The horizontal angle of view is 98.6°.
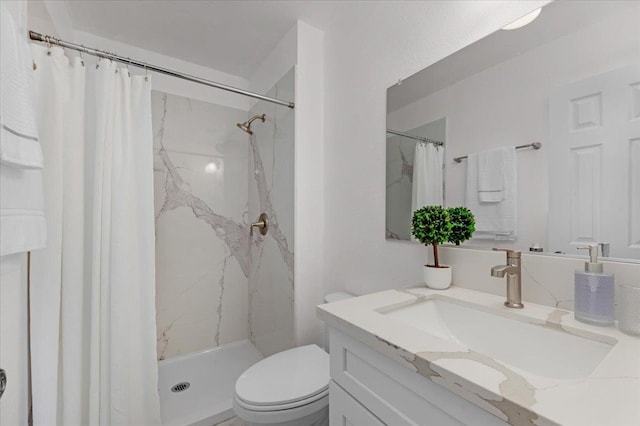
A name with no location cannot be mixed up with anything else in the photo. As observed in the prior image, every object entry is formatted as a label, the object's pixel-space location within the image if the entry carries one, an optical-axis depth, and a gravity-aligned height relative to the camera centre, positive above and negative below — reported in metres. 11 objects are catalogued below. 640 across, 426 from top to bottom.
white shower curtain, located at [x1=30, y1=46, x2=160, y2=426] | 1.07 -0.17
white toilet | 1.01 -0.69
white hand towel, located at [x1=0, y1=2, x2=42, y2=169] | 0.72 +0.30
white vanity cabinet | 0.47 -0.36
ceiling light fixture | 0.81 +0.60
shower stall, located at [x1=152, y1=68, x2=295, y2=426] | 1.82 -0.20
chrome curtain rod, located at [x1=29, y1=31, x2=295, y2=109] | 1.06 +0.72
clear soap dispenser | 0.62 -0.18
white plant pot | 0.94 -0.21
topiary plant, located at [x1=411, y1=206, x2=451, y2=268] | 0.96 -0.04
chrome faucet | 0.77 -0.19
